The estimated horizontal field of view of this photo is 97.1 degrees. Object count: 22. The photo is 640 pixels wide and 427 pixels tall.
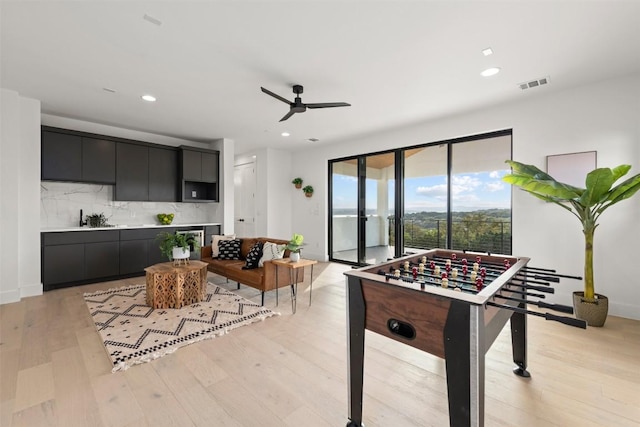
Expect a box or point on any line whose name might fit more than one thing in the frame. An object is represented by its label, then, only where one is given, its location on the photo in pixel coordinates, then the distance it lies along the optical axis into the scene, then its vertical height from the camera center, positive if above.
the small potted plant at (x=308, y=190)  6.70 +0.54
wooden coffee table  3.35 -0.89
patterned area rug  2.44 -1.16
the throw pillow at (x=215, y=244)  4.64 -0.52
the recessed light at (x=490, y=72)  2.97 +1.52
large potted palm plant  2.68 +0.19
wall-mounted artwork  3.32 +0.58
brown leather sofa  3.53 -0.79
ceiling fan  3.22 +1.23
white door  7.29 +0.35
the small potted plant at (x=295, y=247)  3.49 -0.43
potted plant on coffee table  3.55 -0.44
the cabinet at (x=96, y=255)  4.17 -0.69
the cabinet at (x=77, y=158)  4.28 +0.86
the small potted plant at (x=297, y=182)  6.99 +0.76
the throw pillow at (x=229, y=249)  4.52 -0.59
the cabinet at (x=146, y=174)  5.01 +0.72
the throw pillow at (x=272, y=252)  3.73 -0.52
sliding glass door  4.37 +0.23
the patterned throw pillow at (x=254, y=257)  3.90 -0.62
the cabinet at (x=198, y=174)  5.66 +0.78
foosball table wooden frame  1.18 -0.53
